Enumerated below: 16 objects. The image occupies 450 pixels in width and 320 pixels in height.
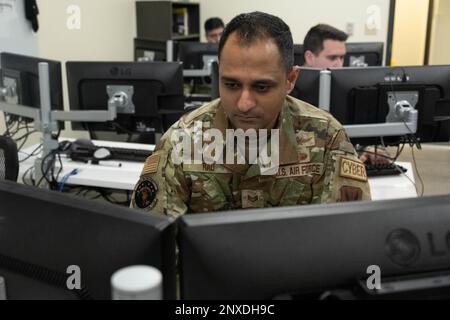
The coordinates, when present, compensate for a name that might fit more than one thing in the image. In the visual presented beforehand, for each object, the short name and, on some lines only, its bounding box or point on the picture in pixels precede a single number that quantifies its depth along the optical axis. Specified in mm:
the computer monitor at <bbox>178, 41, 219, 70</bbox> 3443
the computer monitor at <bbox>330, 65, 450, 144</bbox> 1901
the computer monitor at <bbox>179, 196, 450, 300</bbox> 574
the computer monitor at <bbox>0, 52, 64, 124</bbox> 2178
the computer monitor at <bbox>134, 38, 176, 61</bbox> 3359
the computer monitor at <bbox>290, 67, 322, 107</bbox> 1933
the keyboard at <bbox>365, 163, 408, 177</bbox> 2205
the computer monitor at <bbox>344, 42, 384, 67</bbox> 3392
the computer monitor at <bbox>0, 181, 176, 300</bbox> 585
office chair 1663
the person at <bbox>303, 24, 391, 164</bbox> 2963
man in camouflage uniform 1247
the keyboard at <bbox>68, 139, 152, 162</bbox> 2398
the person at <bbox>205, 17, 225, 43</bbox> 4480
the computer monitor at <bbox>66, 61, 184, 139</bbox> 2178
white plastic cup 472
